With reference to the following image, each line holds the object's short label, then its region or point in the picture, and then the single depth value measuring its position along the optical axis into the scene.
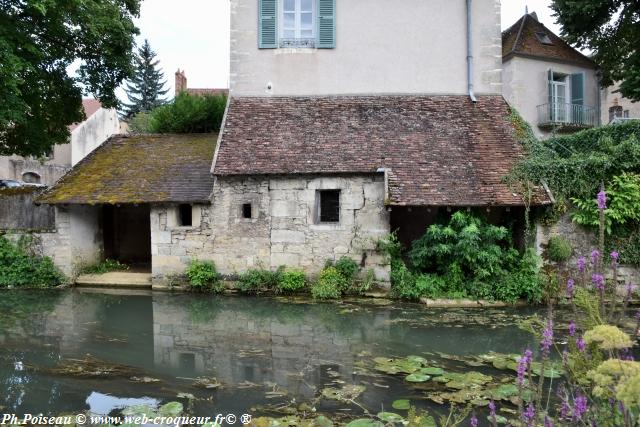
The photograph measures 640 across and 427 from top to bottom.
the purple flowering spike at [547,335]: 2.73
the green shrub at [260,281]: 10.29
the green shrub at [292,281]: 10.10
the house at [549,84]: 16.89
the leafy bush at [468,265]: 9.23
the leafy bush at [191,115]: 14.65
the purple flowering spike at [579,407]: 2.34
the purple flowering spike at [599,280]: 2.71
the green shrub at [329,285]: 9.77
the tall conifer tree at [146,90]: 35.75
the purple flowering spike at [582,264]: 2.89
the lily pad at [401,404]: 4.58
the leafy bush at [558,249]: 9.45
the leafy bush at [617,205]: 9.15
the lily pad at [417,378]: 5.30
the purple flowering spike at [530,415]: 2.41
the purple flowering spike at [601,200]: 2.87
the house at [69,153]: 27.94
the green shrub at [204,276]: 10.41
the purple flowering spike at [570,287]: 2.98
